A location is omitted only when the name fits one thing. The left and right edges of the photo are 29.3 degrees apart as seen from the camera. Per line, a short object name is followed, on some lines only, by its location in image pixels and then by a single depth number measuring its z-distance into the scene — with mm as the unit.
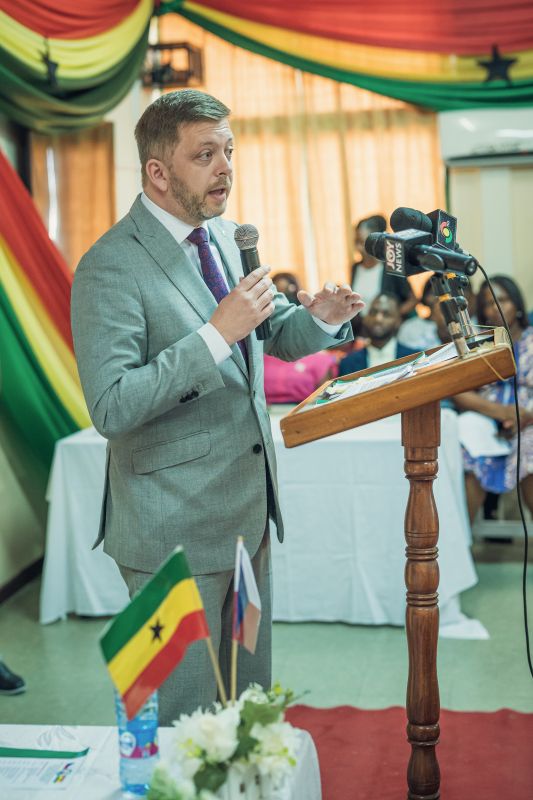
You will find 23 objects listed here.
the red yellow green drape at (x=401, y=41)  5188
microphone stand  1685
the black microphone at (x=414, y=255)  1688
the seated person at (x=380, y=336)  4668
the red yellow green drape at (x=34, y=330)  3957
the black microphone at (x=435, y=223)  1773
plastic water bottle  1490
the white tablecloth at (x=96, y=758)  1550
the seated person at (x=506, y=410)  4266
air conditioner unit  5289
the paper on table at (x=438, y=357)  1806
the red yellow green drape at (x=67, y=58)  3887
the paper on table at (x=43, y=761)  1601
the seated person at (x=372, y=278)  5258
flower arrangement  1312
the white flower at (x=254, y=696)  1393
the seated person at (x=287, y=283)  5289
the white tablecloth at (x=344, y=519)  3594
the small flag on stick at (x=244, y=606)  1469
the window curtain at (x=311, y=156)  5688
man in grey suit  1817
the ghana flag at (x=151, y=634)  1340
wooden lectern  1889
